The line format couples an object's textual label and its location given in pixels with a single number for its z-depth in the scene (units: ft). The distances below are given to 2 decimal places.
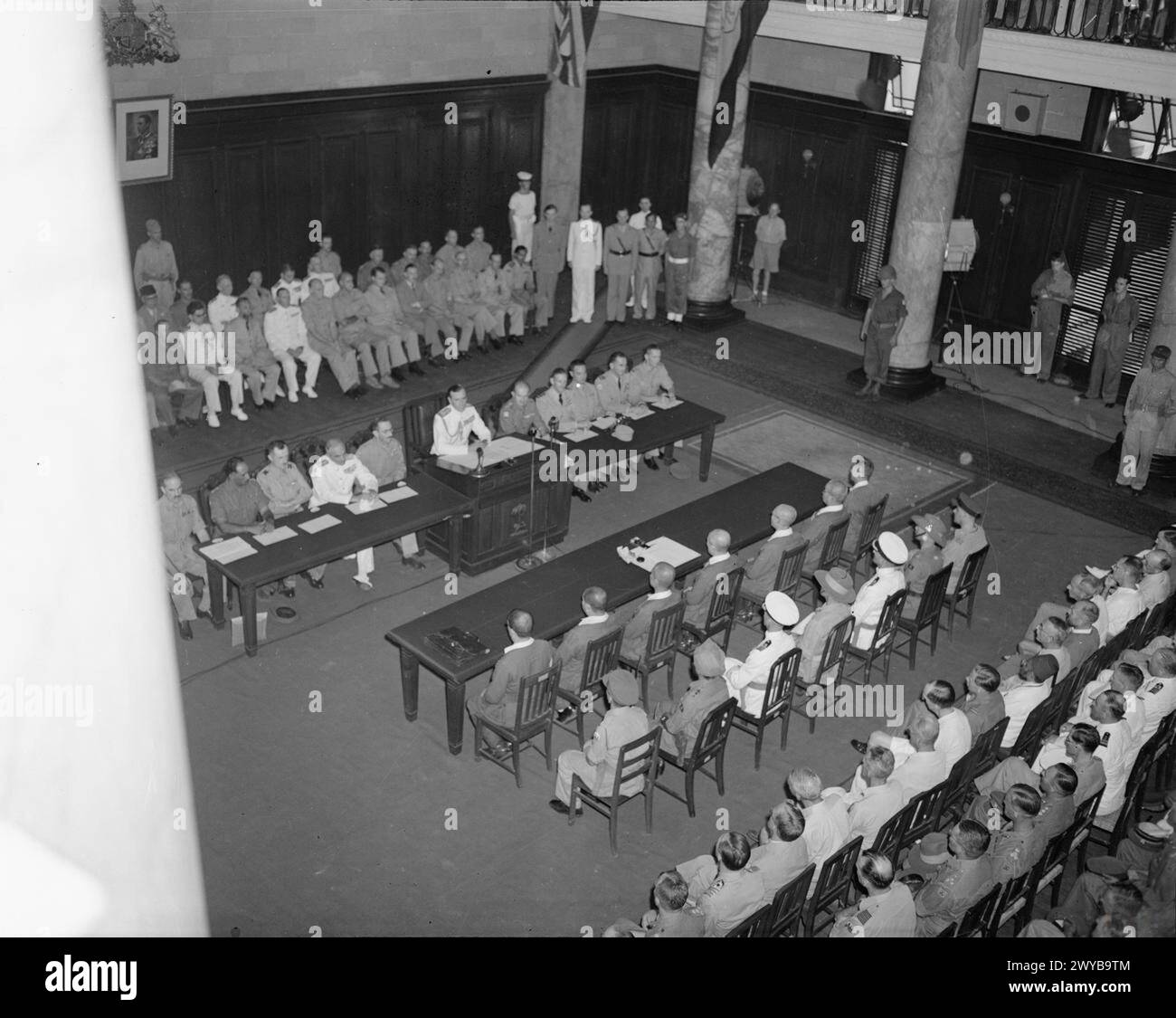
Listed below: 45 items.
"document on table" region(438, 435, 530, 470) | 34.22
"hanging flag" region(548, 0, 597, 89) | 49.88
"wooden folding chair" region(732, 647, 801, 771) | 26.71
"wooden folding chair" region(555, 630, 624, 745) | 26.96
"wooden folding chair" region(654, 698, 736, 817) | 25.07
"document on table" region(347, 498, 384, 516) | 32.12
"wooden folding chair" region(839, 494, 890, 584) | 34.60
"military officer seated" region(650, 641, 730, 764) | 25.12
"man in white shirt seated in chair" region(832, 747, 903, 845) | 23.02
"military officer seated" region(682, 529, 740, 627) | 29.94
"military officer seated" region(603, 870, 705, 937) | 19.47
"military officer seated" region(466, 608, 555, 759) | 25.50
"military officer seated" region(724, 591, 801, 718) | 26.96
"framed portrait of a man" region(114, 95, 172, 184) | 42.73
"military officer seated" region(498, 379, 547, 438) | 37.68
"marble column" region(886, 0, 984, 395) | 43.75
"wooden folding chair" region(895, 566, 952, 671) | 30.49
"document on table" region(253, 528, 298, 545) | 30.48
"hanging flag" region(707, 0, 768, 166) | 48.83
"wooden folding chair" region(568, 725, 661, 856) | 24.25
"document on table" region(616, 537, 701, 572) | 30.99
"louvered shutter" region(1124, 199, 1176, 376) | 46.34
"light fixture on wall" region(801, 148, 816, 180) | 56.95
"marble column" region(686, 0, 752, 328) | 49.47
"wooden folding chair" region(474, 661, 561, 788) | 25.63
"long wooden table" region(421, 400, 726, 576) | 33.96
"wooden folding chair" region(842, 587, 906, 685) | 29.27
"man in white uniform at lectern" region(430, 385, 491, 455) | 35.29
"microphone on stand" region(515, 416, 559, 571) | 35.27
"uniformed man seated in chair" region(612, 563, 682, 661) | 28.27
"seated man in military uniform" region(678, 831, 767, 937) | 20.76
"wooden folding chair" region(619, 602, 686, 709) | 28.43
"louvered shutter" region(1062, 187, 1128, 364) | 47.78
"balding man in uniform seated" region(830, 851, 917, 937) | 19.67
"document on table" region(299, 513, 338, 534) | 31.07
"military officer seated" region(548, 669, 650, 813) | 24.35
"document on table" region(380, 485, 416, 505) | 32.94
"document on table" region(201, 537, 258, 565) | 29.76
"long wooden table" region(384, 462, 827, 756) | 27.09
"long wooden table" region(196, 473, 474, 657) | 29.40
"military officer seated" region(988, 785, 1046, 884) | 21.53
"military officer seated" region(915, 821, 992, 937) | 20.89
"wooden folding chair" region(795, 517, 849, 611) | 33.19
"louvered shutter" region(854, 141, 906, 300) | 54.29
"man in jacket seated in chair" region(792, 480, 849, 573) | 32.65
